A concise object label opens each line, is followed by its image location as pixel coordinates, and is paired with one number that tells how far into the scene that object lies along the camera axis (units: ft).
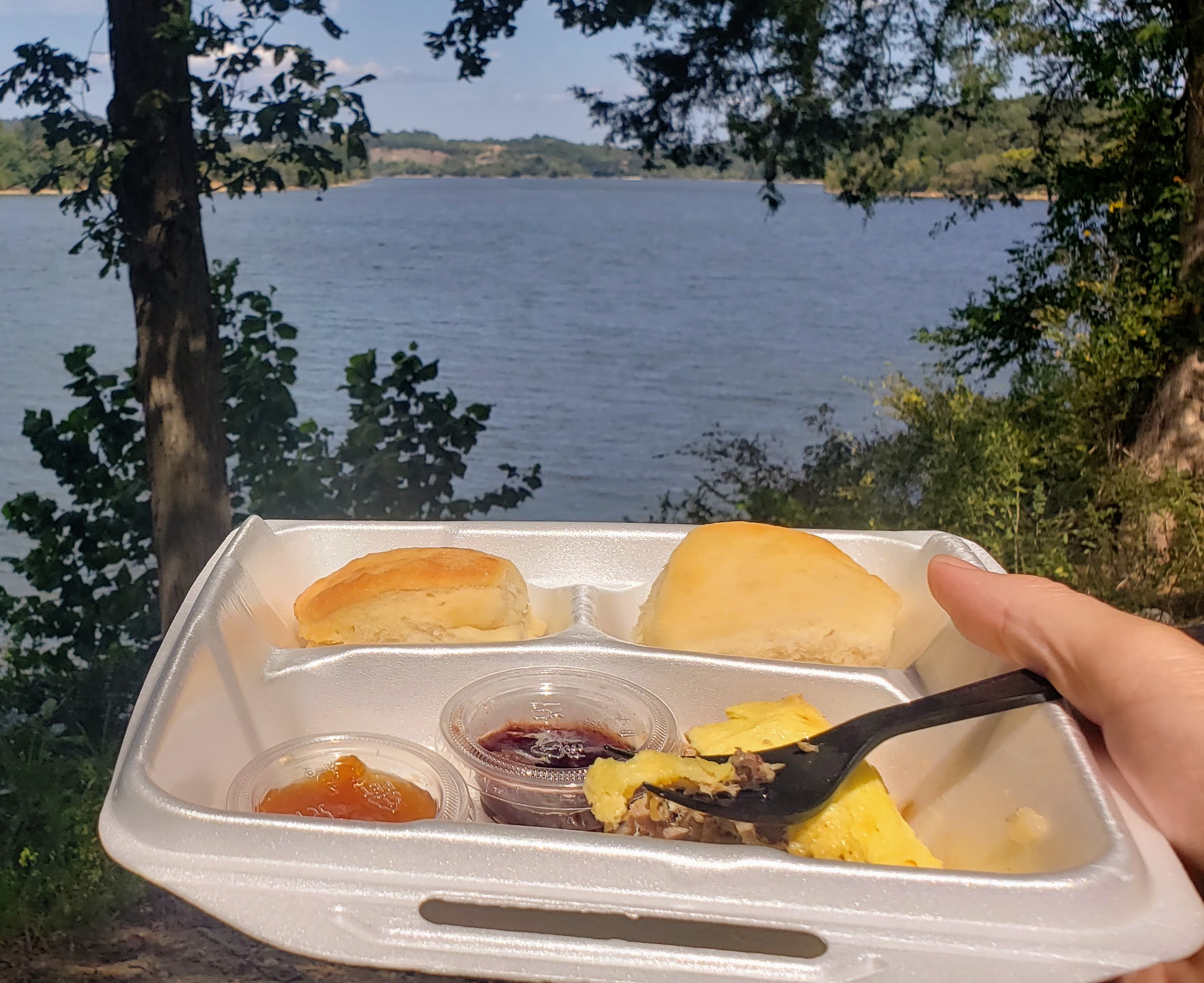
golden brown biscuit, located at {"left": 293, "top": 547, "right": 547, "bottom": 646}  1.20
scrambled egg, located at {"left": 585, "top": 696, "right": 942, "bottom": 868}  0.89
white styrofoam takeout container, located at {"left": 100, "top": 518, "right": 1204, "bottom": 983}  0.71
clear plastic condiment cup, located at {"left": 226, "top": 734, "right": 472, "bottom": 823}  0.99
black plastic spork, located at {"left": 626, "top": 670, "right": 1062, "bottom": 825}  0.89
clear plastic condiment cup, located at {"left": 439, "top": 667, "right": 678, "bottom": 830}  1.03
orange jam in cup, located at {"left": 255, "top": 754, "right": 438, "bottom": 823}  0.99
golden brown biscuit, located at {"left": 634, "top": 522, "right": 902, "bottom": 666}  1.20
